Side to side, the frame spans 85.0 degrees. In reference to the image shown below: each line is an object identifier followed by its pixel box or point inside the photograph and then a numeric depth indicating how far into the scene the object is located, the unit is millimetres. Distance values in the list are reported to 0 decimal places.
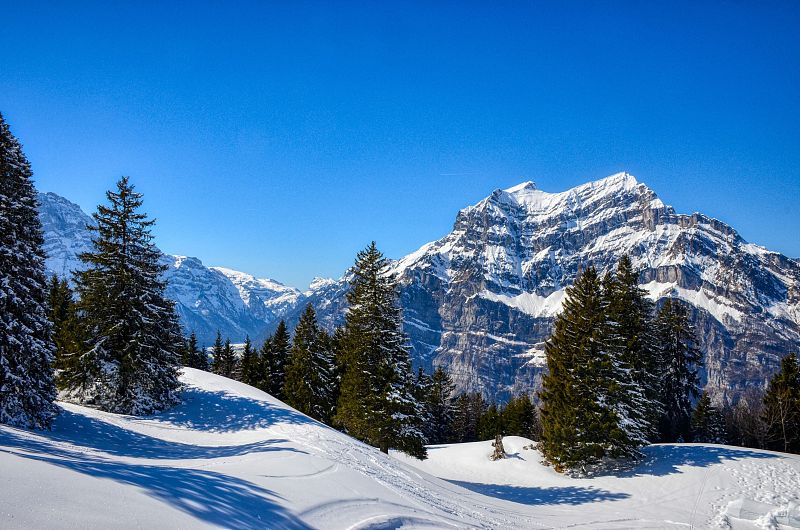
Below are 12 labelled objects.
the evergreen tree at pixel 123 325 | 20781
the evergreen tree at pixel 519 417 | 57616
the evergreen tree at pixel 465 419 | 67812
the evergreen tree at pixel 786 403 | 34688
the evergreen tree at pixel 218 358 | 58819
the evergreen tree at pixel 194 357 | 58038
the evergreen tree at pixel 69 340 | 21172
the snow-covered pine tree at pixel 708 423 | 49562
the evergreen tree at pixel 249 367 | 45594
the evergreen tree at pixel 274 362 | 44188
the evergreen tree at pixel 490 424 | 60100
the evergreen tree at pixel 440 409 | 59056
